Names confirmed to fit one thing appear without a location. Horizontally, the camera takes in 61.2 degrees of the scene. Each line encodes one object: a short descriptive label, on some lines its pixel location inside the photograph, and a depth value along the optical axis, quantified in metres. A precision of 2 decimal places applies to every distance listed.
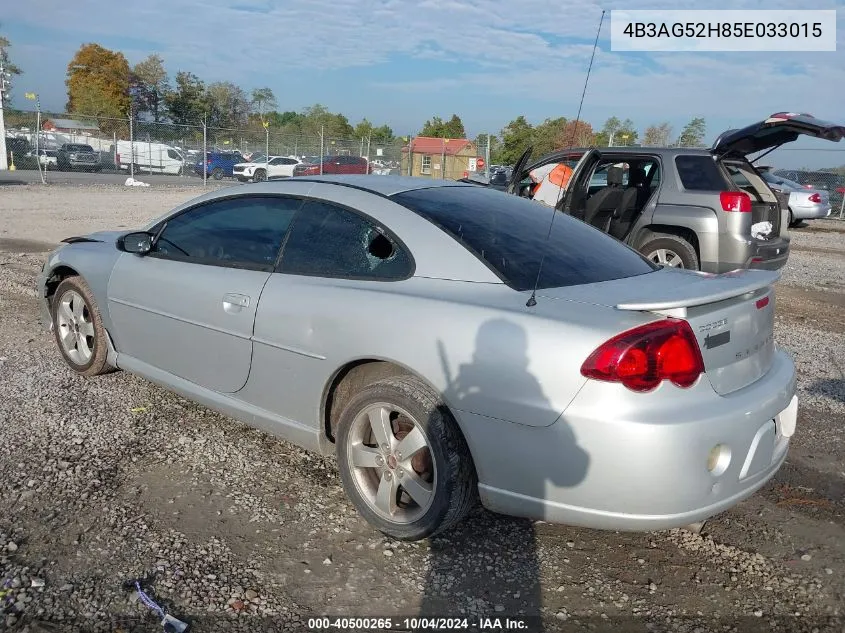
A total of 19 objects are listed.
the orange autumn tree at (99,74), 67.88
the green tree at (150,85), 73.56
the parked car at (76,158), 31.04
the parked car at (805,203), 18.61
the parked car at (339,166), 30.55
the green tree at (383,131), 81.03
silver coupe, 2.46
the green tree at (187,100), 70.50
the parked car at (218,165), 33.34
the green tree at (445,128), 74.14
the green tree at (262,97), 79.62
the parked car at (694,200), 7.21
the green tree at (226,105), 72.81
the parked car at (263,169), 32.09
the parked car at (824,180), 22.16
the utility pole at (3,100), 29.36
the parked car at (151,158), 31.81
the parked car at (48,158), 28.25
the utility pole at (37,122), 24.11
